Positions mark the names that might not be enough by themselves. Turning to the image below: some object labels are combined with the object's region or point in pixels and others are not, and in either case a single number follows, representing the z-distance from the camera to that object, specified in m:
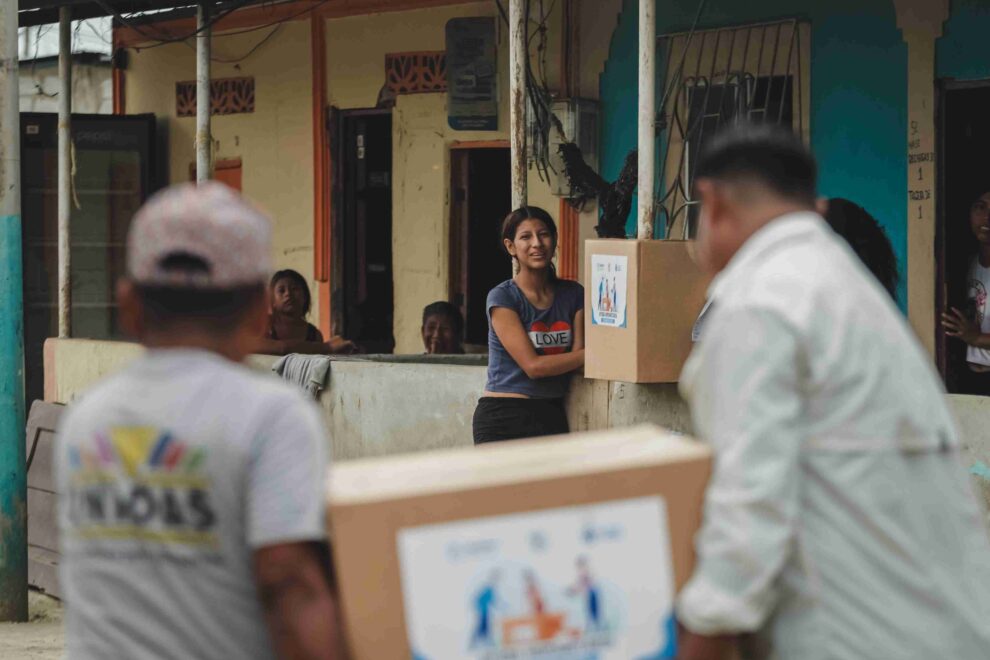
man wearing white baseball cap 3.65
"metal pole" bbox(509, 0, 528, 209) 12.33
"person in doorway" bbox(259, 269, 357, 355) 15.17
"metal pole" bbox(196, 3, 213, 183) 15.59
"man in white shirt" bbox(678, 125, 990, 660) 3.89
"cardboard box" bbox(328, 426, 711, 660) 3.92
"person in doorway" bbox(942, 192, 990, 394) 12.56
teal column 12.85
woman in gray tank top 10.81
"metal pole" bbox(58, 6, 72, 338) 17.70
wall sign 17.68
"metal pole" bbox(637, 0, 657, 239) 11.15
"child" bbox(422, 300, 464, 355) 16.66
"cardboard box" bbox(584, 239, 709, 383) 10.85
